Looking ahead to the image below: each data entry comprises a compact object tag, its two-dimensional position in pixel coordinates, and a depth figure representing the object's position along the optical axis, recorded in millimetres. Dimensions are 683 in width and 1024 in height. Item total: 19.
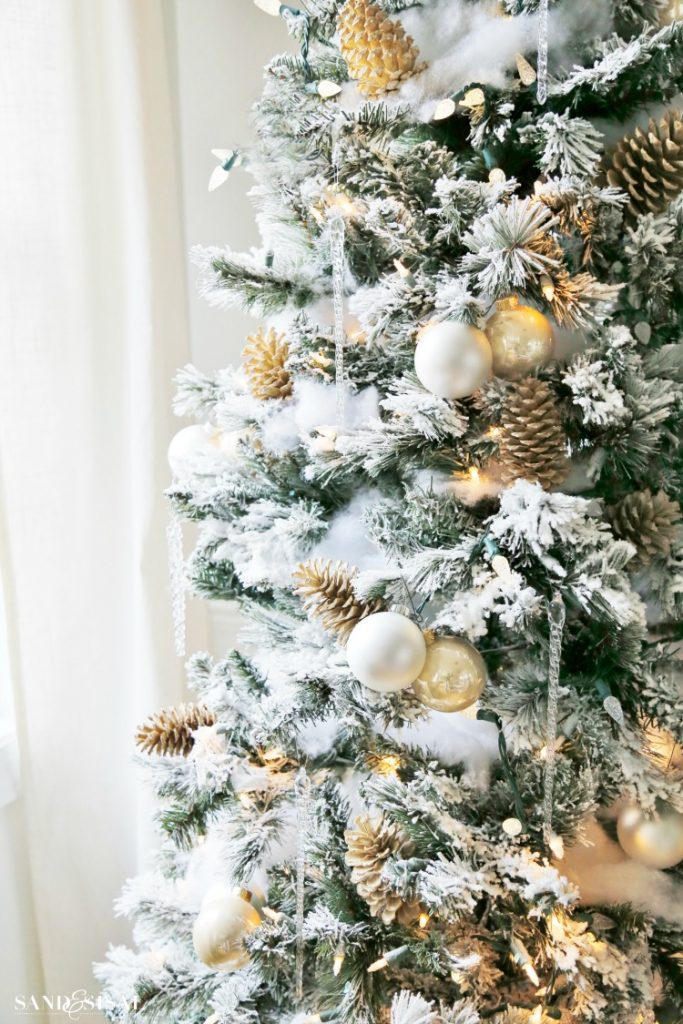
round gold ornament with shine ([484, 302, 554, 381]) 675
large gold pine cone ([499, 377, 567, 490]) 677
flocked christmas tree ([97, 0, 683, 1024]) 675
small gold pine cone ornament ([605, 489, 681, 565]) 697
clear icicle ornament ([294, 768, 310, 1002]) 775
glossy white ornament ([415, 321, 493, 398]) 649
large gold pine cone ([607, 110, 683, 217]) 687
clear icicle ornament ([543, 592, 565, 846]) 667
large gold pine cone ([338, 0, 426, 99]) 730
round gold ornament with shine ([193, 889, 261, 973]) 764
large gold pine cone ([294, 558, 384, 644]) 724
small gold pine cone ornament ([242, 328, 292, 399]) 842
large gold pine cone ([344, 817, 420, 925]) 727
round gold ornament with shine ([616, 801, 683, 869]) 741
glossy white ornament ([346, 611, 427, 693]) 655
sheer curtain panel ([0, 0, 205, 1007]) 1094
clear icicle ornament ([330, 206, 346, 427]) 780
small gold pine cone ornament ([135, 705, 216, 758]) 874
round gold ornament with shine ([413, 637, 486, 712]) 683
